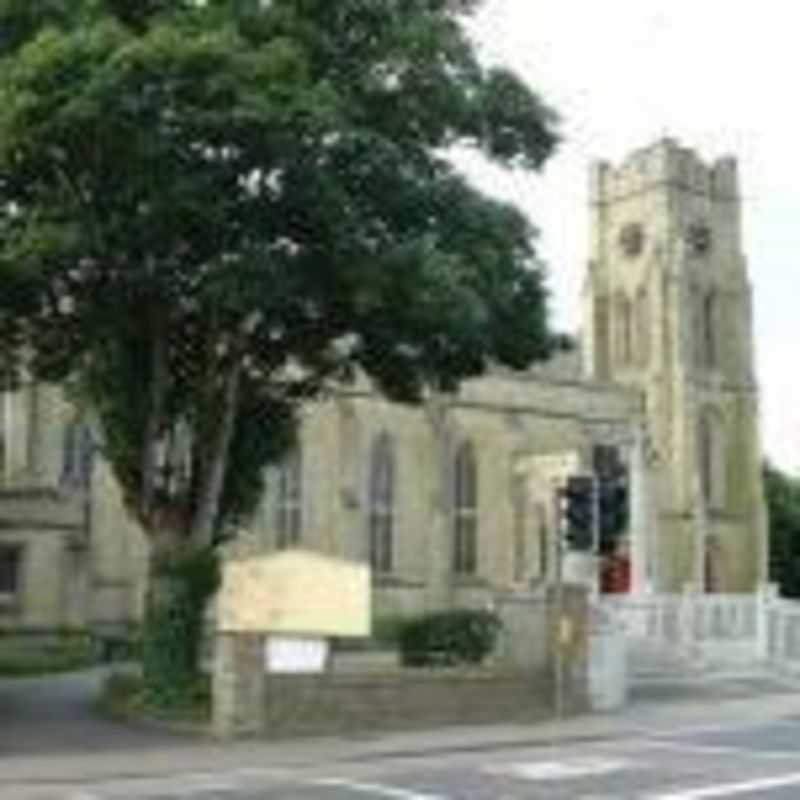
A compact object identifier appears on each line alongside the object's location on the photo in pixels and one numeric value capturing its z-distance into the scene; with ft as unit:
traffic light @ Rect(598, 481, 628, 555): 92.17
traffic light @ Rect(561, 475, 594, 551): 92.12
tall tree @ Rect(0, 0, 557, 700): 84.64
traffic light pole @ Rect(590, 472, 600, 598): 92.07
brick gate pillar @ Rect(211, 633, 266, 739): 88.12
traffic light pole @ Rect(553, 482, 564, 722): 102.74
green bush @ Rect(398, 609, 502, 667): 114.01
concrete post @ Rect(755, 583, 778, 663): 149.89
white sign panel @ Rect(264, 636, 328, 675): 90.38
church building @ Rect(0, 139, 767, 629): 178.09
